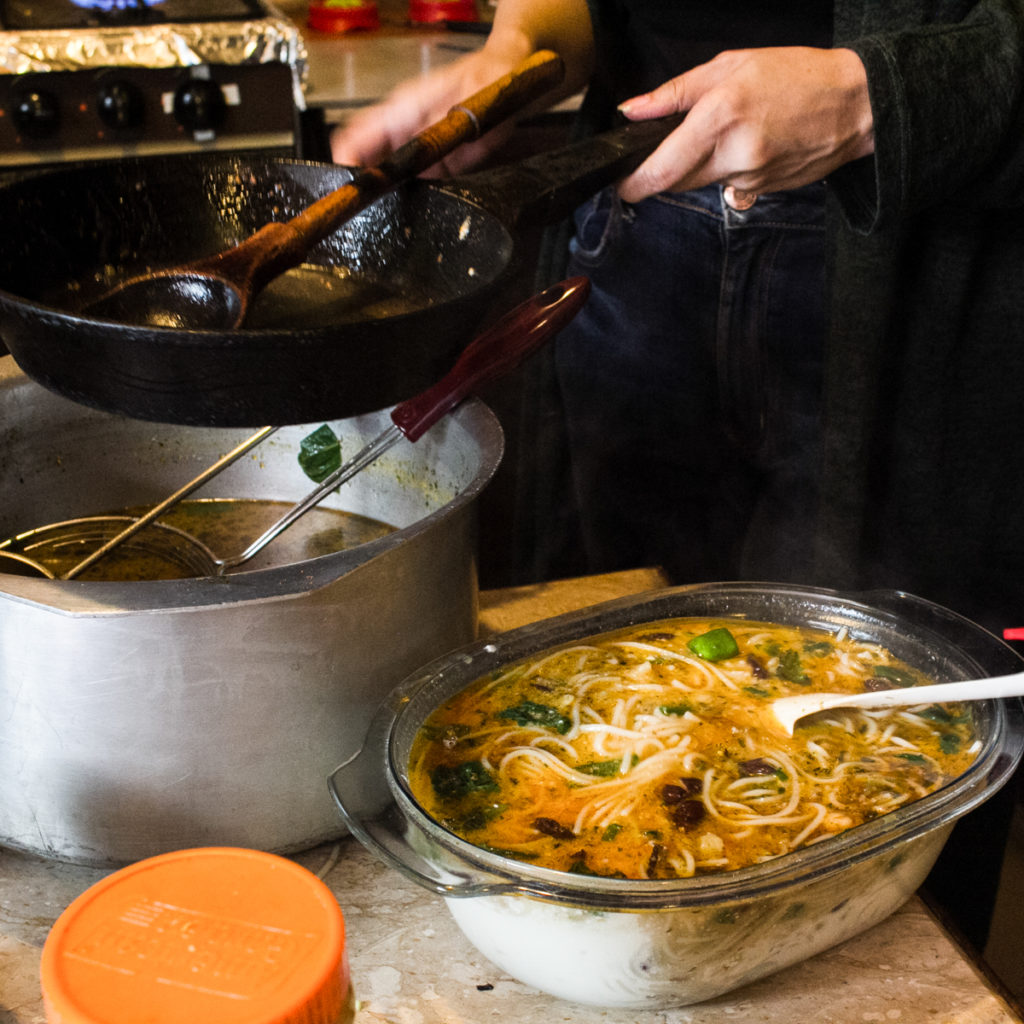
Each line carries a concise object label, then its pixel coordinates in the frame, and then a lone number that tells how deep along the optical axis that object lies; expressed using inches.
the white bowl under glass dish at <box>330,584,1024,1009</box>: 27.7
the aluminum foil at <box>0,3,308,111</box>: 84.6
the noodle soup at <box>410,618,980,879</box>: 32.2
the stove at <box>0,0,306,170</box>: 85.3
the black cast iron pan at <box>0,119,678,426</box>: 27.2
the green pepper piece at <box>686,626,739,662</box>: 39.8
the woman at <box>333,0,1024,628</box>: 44.8
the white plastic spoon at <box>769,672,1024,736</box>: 34.1
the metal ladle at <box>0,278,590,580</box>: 40.2
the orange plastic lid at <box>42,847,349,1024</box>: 21.2
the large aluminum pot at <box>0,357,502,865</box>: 30.4
